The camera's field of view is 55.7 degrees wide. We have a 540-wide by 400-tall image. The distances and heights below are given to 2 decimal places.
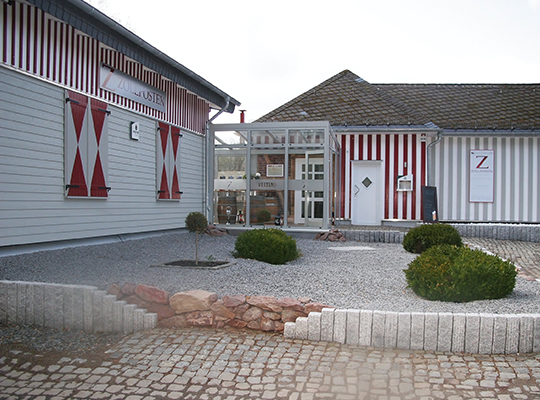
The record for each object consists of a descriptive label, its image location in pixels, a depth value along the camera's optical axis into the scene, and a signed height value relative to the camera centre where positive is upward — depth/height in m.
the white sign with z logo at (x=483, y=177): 15.75 +0.70
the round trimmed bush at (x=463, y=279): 5.30 -0.84
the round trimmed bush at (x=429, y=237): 9.88 -0.73
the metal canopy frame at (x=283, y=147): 12.77 +1.33
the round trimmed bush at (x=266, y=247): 7.91 -0.78
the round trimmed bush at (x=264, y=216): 13.12 -0.47
